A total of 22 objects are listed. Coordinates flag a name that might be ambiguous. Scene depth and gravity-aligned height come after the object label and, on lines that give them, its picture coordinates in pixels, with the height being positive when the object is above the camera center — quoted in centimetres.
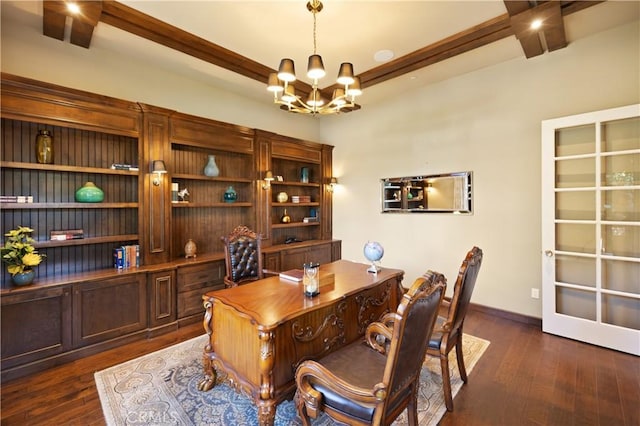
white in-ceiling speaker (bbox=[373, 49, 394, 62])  344 +192
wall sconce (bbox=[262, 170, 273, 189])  455 +54
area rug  196 -139
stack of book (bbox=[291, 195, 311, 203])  535 +27
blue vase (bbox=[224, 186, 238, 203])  437 +27
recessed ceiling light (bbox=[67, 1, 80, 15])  245 +178
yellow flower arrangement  252 -35
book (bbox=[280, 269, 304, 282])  257 -57
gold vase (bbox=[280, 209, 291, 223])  520 -9
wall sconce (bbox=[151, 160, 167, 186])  332 +51
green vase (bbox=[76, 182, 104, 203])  303 +21
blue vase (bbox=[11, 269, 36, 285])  255 -57
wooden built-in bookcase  262 -1
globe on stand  279 -39
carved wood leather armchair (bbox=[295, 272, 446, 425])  129 -87
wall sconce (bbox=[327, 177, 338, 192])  562 +58
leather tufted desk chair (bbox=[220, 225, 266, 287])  330 -51
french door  289 -18
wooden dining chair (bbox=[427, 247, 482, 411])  202 -77
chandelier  230 +111
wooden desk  175 -82
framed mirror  403 +28
